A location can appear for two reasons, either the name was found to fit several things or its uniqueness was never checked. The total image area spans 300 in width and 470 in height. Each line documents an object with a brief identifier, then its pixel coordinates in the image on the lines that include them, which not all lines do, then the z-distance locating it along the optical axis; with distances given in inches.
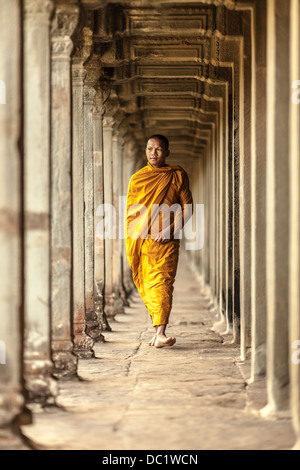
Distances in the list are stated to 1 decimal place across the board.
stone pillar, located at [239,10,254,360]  594.8
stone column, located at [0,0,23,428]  343.3
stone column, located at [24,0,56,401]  428.0
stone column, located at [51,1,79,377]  502.7
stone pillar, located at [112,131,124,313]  996.0
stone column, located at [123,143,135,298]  1245.3
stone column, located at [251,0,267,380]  498.5
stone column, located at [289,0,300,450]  343.6
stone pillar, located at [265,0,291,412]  402.8
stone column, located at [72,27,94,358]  600.0
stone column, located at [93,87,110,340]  768.4
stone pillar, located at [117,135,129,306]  1071.6
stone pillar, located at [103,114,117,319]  909.0
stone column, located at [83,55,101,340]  679.8
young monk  676.6
